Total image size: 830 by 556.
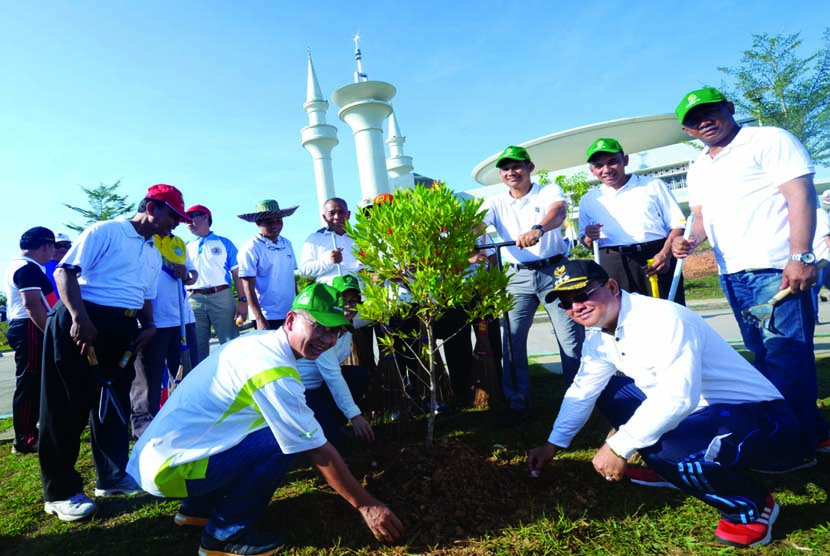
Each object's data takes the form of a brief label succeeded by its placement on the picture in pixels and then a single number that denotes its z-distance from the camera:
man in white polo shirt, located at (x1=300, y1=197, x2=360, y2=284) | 4.48
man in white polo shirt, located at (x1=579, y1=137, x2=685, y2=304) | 3.78
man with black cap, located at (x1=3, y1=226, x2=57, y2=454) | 3.85
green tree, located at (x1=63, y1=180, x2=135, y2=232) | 27.44
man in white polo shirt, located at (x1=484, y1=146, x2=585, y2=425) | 3.74
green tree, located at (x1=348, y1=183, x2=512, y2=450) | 2.67
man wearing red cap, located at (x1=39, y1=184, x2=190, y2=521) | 2.87
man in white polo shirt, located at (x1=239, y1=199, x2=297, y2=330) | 4.60
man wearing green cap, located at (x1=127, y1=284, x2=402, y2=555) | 2.19
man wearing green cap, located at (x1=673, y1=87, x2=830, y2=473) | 2.59
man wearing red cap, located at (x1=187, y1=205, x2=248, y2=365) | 5.74
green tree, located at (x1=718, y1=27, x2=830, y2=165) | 19.45
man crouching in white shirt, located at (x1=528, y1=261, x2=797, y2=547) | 2.04
